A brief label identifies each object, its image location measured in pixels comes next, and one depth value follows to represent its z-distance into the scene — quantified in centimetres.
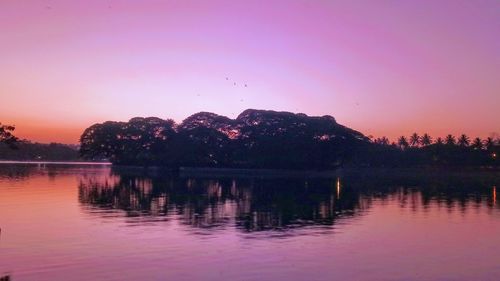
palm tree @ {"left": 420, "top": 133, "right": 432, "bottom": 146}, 19238
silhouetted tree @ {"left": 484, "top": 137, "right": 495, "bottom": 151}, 15750
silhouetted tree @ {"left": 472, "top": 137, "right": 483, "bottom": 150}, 16150
